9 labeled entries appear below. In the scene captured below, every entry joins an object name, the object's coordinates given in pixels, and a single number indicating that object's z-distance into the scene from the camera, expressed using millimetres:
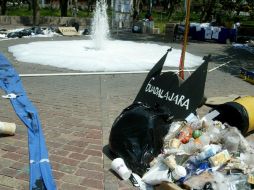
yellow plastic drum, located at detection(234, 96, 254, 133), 3934
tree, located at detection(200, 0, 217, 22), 19091
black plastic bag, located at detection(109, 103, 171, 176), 3070
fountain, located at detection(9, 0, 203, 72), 8185
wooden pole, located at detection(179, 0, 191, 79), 5234
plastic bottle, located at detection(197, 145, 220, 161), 2973
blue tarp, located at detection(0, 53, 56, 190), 2868
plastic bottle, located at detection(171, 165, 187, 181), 2812
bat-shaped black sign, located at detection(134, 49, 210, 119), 3526
